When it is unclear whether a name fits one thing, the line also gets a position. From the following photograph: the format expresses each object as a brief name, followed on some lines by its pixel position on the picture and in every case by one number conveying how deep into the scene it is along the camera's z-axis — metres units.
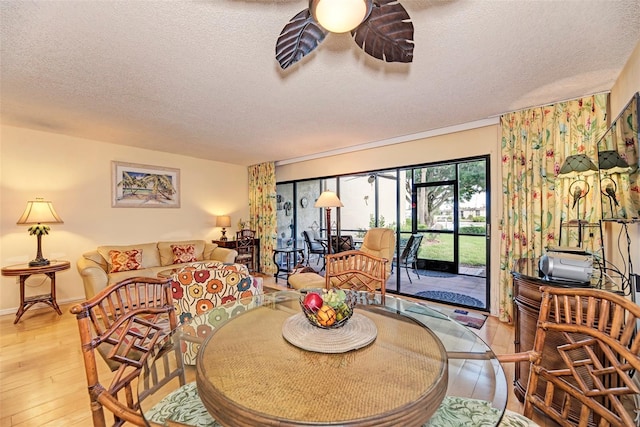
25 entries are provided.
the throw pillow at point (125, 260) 3.89
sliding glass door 4.95
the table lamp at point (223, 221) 5.61
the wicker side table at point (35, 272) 3.26
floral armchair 1.84
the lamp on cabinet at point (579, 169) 2.26
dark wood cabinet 1.68
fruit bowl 1.22
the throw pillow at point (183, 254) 4.55
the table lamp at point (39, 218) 3.42
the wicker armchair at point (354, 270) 2.31
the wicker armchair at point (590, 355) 0.89
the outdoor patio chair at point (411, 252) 4.91
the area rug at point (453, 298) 3.85
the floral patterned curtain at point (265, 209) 5.92
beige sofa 3.49
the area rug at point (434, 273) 5.45
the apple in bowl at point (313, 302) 1.25
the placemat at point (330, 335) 1.10
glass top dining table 0.78
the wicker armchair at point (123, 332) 0.97
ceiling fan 1.14
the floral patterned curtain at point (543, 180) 2.72
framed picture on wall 4.57
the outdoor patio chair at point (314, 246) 5.77
